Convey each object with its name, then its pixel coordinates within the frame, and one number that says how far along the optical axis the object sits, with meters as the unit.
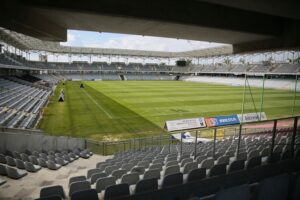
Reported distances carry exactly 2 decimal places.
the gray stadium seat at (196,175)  5.14
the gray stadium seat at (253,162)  6.05
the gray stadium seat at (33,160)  9.79
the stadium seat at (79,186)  5.41
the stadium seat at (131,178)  6.02
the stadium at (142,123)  5.04
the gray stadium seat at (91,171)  8.12
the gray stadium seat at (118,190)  4.32
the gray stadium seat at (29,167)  8.80
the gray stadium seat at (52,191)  4.85
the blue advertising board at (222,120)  23.12
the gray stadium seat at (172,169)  6.44
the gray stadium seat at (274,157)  6.37
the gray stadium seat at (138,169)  7.96
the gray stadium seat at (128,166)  8.44
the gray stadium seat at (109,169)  8.23
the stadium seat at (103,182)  5.83
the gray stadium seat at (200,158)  8.34
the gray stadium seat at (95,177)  6.81
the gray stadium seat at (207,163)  6.96
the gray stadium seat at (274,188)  4.04
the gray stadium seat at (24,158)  9.82
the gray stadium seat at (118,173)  7.16
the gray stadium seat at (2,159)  9.13
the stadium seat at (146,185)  4.46
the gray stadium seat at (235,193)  3.65
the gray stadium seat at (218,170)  5.38
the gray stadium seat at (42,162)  9.67
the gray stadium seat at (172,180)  4.72
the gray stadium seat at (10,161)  8.89
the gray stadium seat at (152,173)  6.16
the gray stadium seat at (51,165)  9.57
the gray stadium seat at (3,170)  7.91
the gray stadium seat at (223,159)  7.33
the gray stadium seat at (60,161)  10.38
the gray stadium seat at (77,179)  6.57
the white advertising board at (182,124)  21.92
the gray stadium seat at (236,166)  5.80
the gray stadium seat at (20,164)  8.76
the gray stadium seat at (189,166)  6.72
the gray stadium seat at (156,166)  7.66
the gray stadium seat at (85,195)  3.97
